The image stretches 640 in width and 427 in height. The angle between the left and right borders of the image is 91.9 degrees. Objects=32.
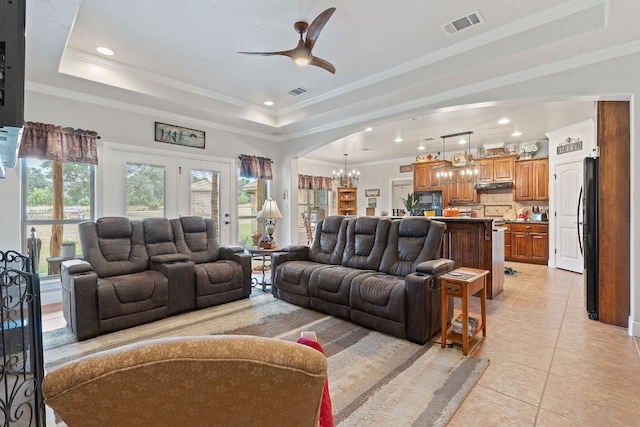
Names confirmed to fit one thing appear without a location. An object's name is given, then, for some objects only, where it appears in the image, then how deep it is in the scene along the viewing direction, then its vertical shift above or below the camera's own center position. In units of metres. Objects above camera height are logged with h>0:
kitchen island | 4.19 -0.48
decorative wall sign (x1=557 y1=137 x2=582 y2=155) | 5.87 +1.30
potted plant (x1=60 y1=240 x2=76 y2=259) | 3.96 -0.47
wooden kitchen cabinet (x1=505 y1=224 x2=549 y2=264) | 6.59 -0.68
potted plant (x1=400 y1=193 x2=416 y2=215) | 6.74 +0.18
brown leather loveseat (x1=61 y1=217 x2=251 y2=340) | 2.89 -0.67
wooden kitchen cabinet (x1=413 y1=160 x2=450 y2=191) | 8.20 +1.02
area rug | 1.89 -1.18
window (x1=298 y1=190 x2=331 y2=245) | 9.23 +0.11
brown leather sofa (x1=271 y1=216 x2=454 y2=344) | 2.80 -0.66
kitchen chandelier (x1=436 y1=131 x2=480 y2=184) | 7.05 +1.07
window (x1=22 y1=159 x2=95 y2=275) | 3.78 +0.12
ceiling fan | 2.60 +1.53
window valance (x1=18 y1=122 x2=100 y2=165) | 3.65 +0.86
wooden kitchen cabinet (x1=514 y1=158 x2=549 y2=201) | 6.79 +0.73
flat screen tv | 0.88 +0.44
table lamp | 4.76 -0.04
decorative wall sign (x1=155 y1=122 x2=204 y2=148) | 4.80 +1.26
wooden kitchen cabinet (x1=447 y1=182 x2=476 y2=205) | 7.89 +0.53
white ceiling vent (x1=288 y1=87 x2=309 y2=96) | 4.55 +1.82
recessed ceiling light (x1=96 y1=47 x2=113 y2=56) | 3.40 +1.81
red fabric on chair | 1.01 -0.66
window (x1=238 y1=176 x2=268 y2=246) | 5.94 +0.15
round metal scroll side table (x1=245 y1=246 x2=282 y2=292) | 4.47 -0.56
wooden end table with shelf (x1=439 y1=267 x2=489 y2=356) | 2.55 -0.68
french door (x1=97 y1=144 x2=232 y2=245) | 4.36 +0.42
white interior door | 5.83 -0.07
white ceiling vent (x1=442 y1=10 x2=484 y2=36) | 2.85 +1.80
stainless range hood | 7.39 +0.65
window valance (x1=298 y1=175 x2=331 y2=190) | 9.01 +0.91
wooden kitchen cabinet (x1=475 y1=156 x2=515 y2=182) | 7.25 +1.05
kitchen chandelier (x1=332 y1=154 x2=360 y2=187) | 9.04 +1.00
